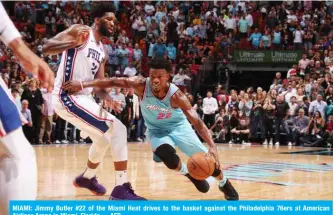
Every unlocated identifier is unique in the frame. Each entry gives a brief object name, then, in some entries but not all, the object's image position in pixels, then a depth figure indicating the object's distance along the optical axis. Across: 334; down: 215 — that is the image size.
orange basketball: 5.36
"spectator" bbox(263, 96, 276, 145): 15.05
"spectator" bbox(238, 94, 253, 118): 15.29
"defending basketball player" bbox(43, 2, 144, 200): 5.59
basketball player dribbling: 5.50
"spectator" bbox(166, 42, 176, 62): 17.98
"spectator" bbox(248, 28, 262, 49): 18.20
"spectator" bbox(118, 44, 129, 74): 17.14
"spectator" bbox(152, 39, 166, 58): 17.77
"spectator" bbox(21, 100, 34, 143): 12.26
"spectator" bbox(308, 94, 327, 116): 14.27
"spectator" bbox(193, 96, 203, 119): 15.71
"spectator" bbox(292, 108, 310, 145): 14.48
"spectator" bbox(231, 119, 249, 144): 15.37
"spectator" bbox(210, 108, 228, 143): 15.45
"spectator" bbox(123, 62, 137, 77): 16.53
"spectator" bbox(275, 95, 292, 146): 14.81
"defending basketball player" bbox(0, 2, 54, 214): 2.66
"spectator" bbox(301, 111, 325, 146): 14.27
